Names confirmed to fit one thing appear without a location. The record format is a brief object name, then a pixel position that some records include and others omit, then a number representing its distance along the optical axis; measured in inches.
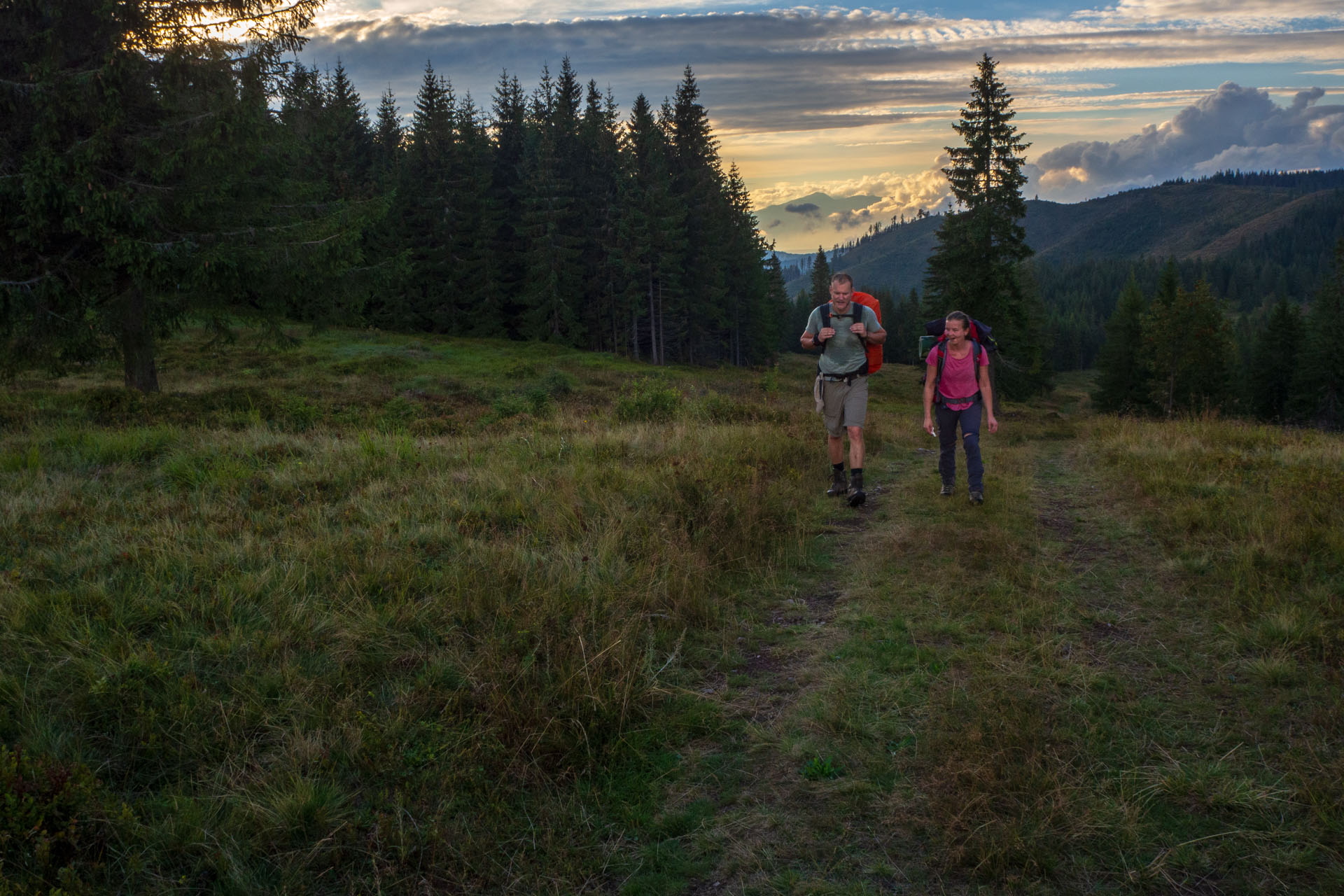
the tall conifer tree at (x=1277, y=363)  2336.4
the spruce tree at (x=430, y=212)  1809.8
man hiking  329.4
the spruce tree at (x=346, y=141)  1812.3
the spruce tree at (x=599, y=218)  1946.4
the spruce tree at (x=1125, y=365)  2351.1
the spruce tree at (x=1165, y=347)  1888.5
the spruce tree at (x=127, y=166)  494.6
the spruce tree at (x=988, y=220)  1320.1
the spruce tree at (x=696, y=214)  1950.1
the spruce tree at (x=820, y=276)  3390.7
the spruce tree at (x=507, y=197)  1893.5
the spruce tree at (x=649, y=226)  1801.2
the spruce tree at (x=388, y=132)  2144.4
